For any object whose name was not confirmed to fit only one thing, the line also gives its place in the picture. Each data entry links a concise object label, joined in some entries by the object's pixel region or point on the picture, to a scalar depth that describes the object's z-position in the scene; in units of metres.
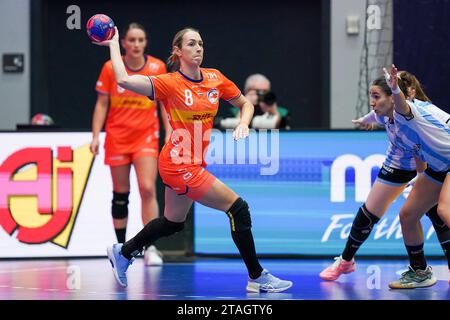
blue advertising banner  20.52
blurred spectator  21.78
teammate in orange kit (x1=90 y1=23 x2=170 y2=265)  19.64
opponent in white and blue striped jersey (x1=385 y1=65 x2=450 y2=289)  14.81
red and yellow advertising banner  20.91
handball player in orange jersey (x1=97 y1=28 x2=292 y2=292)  14.89
